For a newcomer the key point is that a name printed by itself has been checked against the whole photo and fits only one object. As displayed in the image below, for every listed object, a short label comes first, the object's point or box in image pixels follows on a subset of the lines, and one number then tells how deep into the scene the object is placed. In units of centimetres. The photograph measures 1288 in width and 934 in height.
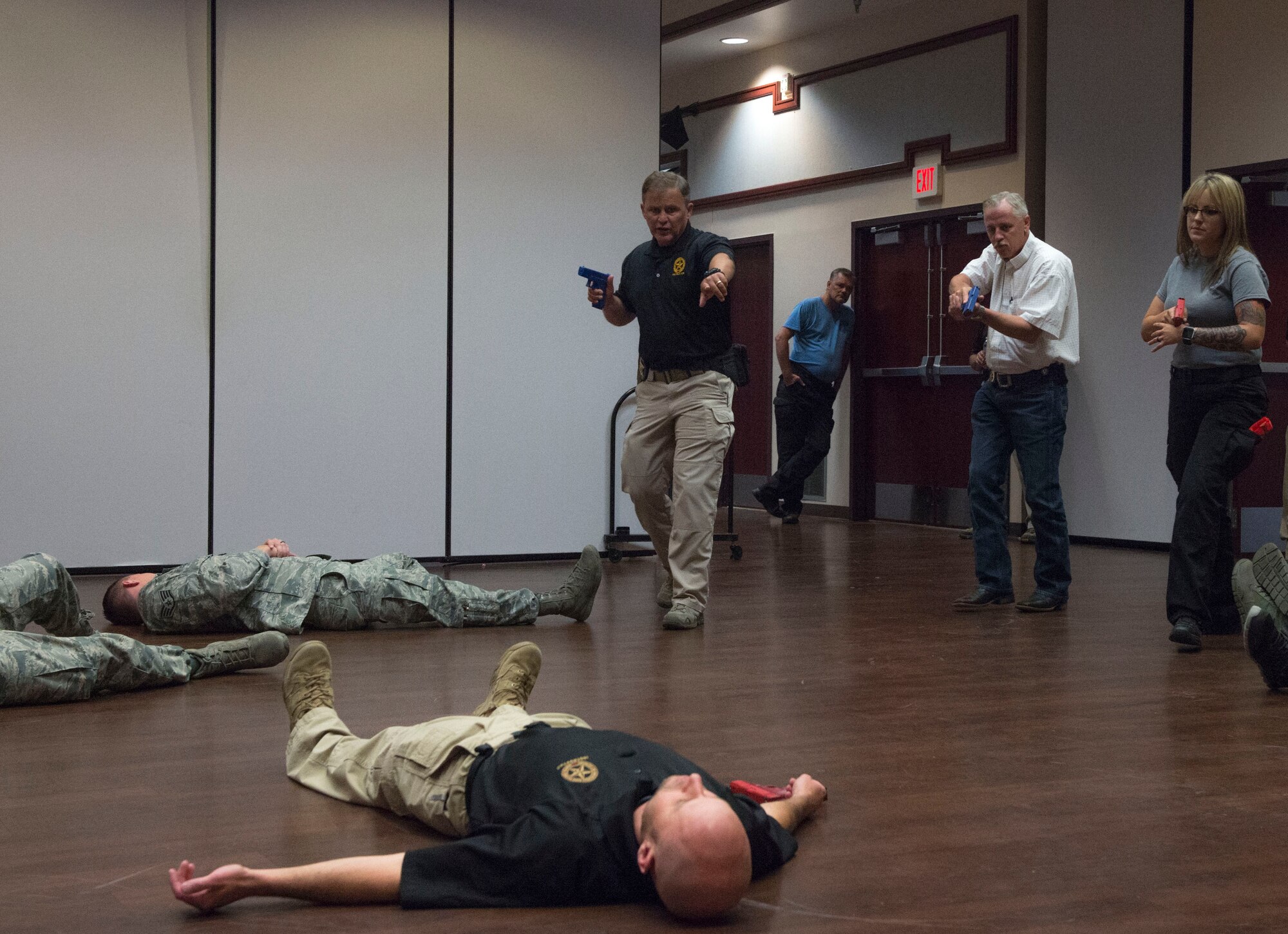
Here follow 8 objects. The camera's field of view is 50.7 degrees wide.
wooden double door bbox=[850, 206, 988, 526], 894
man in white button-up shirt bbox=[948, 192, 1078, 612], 483
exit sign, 884
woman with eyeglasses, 417
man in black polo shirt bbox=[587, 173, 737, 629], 468
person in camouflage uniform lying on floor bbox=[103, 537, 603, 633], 422
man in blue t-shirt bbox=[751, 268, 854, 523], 921
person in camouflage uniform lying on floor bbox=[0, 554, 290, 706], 323
